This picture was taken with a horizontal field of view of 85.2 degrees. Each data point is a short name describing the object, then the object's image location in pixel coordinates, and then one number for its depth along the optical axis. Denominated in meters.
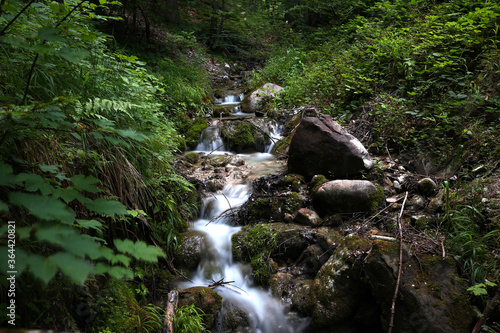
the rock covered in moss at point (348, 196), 3.76
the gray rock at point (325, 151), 4.35
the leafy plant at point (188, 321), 2.68
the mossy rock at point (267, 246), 3.63
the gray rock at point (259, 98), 8.98
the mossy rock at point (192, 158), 6.18
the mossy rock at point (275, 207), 4.18
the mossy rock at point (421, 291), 2.46
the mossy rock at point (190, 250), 3.66
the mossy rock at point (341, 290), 3.00
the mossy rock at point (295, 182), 4.51
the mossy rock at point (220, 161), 6.11
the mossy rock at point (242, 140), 7.02
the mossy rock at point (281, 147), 6.44
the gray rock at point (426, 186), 3.68
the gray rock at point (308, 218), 3.92
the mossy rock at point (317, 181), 4.26
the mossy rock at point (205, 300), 2.99
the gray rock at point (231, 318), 3.09
